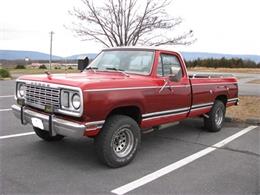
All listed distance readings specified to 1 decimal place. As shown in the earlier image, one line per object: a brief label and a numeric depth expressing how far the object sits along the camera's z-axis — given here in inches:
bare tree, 534.0
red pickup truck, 170.6
